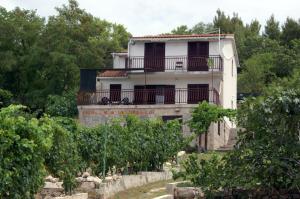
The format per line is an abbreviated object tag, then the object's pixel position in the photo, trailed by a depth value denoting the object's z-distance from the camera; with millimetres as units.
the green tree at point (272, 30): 63719
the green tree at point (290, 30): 61281
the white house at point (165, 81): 36969
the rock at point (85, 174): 18202
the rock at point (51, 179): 17495
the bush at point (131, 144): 19578
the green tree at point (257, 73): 51281
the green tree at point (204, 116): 32312
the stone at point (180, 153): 27109
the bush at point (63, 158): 15939
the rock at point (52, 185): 17005
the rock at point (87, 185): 17375
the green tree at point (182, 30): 67688
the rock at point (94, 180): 17625
